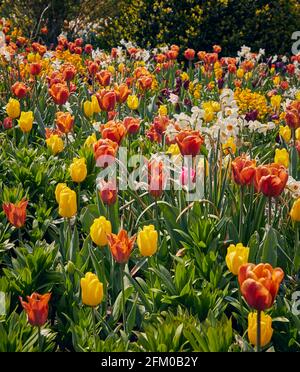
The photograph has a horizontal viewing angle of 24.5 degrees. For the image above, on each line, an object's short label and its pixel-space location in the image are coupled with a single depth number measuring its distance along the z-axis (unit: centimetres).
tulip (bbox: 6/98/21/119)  416
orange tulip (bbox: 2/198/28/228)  278
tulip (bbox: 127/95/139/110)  456
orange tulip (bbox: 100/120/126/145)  324
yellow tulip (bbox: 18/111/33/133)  400
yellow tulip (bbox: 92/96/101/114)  448
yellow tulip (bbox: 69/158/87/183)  310
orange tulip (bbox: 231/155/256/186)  275
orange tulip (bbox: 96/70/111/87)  476
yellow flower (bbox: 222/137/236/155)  351
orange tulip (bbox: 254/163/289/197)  256
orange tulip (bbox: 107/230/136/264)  230
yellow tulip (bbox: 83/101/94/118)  450
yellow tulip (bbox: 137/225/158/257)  242
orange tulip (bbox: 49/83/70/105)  416
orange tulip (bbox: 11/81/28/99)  436
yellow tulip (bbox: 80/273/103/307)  217
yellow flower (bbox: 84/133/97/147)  387
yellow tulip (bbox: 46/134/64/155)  380
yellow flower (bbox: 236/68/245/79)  649
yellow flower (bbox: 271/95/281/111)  506
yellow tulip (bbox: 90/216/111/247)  252
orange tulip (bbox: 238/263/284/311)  188
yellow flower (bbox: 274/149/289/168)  330
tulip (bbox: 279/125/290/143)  390
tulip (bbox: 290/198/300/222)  265
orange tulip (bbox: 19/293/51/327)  208
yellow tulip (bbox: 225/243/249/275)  228
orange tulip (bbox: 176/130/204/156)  292
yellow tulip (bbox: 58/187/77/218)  275
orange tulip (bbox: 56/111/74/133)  375
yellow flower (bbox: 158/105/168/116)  463
